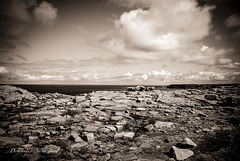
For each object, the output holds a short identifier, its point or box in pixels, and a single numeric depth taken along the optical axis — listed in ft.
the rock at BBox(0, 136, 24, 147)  14.64
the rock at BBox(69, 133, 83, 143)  15.81
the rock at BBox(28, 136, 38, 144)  15.68
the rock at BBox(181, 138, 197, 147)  14.23
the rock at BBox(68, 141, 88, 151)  14.29
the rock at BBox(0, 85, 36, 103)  41.57
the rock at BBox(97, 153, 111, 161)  12.17
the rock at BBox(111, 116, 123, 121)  24.78
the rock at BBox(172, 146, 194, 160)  12.27
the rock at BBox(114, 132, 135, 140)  16.87
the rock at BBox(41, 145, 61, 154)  13.28
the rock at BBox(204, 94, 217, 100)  43.62
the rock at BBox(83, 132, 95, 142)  16.19
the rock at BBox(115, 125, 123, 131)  19.89
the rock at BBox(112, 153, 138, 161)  12.32
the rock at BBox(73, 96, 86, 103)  40.52
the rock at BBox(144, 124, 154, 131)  19.60
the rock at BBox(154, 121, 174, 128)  20.65
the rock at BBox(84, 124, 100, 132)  19.03
